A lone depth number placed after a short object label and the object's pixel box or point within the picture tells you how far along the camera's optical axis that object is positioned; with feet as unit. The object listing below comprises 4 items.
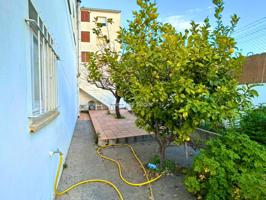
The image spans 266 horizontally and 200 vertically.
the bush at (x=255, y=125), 10.65
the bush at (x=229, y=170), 6.52
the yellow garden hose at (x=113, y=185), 8.66
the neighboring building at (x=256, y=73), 14.44
